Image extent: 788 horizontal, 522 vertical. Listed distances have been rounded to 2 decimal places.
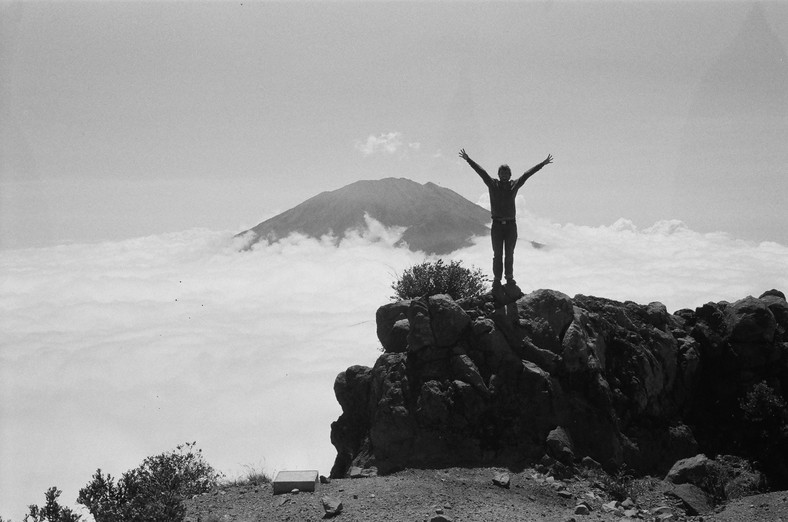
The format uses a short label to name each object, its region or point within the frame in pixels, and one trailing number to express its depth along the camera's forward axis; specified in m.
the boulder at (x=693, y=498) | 10.84
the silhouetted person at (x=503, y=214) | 14.58
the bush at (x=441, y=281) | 16.77
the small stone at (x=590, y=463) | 12.16
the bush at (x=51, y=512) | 10.58
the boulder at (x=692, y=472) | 11.95
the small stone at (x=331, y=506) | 10.02
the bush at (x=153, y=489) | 9.52
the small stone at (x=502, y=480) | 11.13
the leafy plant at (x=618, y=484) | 11.12
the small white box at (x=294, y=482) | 11.26
